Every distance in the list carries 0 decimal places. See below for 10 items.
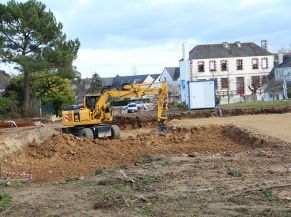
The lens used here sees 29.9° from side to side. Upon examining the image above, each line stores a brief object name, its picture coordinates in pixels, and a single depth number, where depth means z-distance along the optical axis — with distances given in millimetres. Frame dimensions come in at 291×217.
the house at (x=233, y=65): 82938
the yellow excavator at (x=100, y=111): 26516
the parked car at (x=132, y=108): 61144
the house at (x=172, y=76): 90425
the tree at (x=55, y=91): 51906
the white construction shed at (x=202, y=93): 44906
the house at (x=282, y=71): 81000
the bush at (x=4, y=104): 46562
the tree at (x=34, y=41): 41812
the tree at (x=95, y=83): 94812
